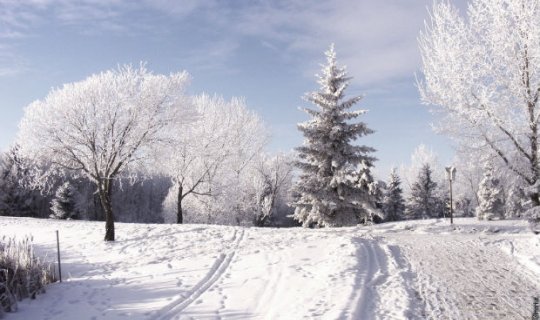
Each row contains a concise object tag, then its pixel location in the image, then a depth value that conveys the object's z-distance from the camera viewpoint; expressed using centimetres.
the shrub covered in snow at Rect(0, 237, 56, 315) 873
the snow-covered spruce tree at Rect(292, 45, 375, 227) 2188
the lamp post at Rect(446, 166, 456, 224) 2274
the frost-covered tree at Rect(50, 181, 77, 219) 4591
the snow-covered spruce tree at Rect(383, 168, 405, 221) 4934
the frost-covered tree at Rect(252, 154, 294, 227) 4478
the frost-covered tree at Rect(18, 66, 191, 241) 1800
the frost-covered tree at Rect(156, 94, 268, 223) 2927
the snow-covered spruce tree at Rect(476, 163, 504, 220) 4216
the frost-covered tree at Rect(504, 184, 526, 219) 4299
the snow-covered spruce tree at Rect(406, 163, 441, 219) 5103
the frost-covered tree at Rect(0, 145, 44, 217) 4606
